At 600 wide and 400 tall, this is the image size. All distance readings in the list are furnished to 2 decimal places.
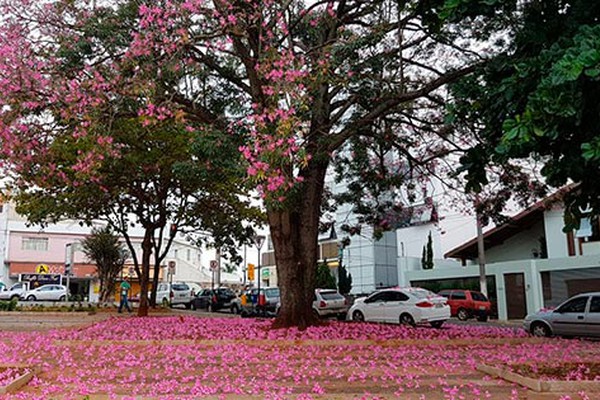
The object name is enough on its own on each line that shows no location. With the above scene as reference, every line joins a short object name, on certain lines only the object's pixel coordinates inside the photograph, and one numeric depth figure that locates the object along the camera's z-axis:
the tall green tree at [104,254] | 36.53
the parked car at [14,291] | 39.19
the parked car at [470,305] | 25.36
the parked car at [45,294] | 40.28
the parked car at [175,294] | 37.88
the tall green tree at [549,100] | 5.12
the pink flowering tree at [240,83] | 10.05
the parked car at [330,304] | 21.94
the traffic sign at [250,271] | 37.85
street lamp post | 25.83
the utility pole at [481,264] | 26.03
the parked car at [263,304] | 25.52
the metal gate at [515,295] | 26.88
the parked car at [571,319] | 14.76
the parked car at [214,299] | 32.72
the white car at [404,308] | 18.64
